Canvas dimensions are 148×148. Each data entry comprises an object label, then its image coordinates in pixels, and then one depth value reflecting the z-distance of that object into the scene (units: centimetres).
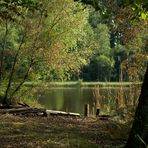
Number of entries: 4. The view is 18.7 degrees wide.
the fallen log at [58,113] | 1434
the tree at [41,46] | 1931
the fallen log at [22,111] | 1422
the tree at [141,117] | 633
